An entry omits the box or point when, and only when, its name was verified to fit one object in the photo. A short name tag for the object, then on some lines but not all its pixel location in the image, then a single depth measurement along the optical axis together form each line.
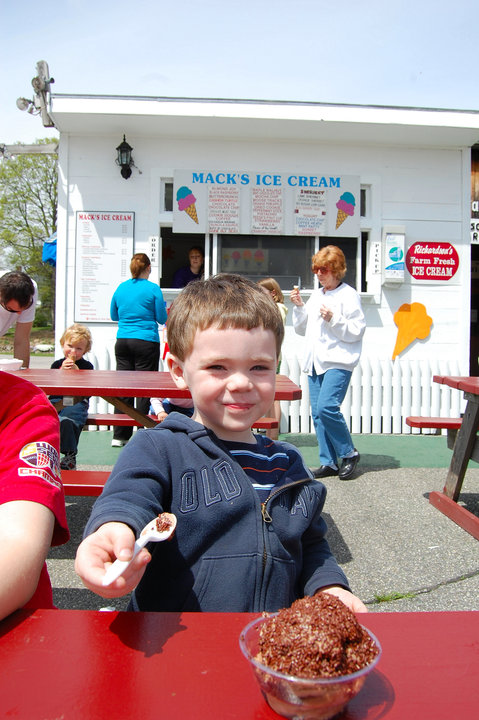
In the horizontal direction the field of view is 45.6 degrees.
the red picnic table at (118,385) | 3.39
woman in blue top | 6.16
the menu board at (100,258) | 7.76
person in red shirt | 1.03
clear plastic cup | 0.62
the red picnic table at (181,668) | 0.65
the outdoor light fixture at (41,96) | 7.25
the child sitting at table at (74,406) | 4.41
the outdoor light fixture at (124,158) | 7.62
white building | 7.49
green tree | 29.05
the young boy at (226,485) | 1.25
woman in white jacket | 4.97
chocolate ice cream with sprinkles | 0.64
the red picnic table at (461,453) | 3.96
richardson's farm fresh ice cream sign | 8.09
